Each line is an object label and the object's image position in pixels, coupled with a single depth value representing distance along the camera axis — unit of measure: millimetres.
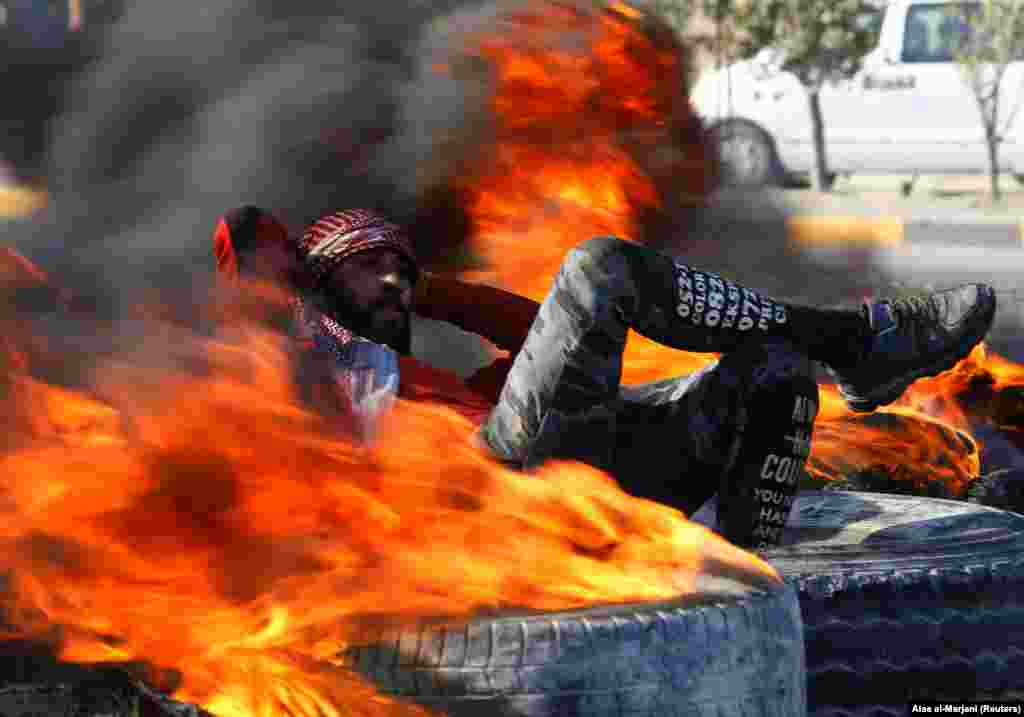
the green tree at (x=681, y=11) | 13789
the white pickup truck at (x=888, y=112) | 16469
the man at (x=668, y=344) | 3613
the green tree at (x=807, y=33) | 15773
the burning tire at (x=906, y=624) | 3631
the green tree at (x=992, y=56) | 15258
